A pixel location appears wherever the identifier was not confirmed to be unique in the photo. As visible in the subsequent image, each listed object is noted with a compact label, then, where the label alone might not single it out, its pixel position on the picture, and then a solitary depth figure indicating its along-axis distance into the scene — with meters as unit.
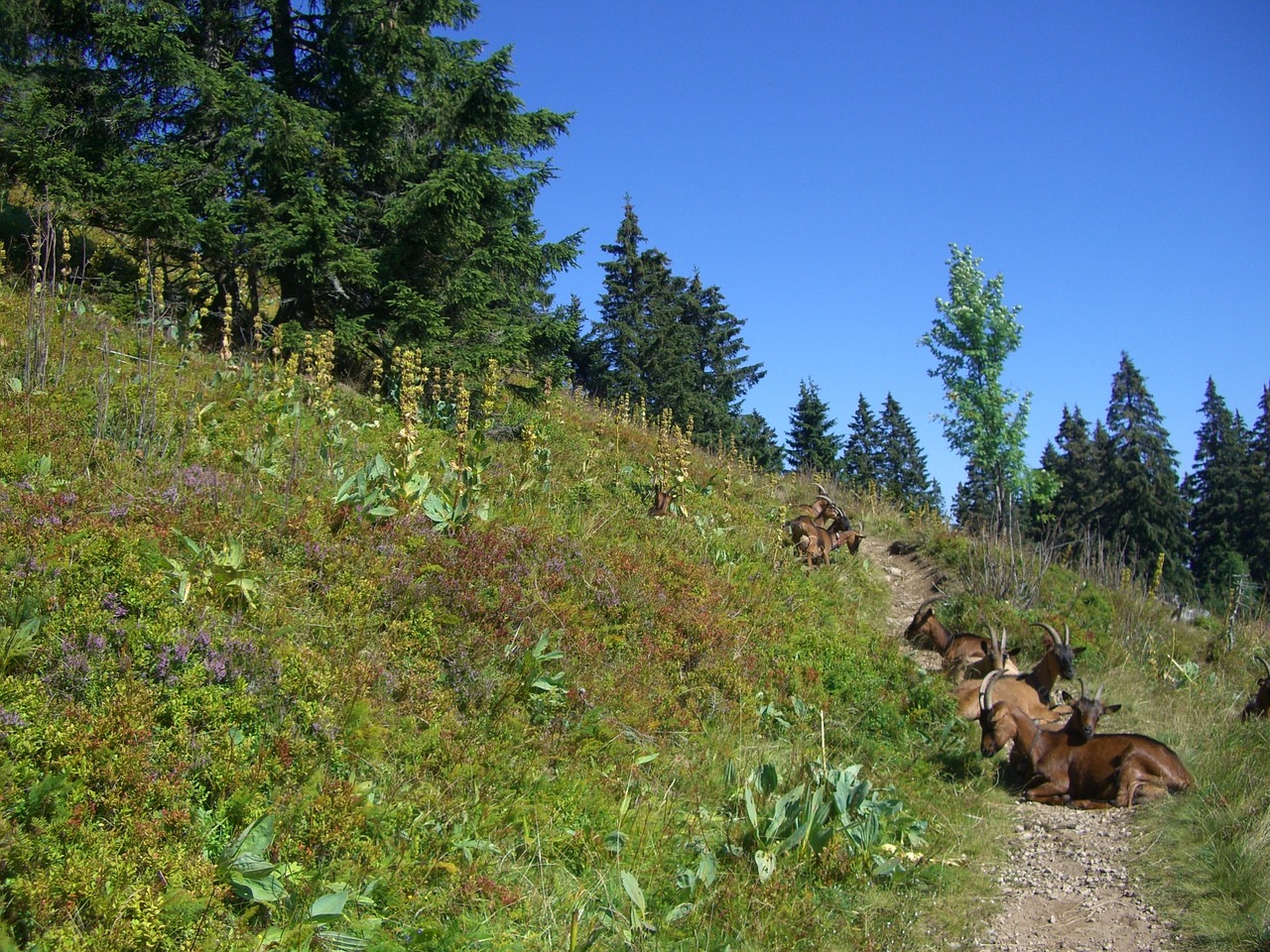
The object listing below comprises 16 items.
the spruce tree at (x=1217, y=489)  44.91
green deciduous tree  35.62
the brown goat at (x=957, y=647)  9.02
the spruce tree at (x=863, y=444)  56.66
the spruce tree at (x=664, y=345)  34.44
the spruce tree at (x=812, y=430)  45.50
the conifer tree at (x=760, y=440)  34.06
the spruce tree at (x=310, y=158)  10.03
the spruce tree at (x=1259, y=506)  43.32
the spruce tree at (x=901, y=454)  56.09
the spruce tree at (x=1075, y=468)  48.00
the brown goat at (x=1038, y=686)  7.92
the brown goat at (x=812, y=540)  11.88
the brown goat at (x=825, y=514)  13.65
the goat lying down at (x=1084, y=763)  6.29
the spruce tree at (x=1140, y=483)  42.34
